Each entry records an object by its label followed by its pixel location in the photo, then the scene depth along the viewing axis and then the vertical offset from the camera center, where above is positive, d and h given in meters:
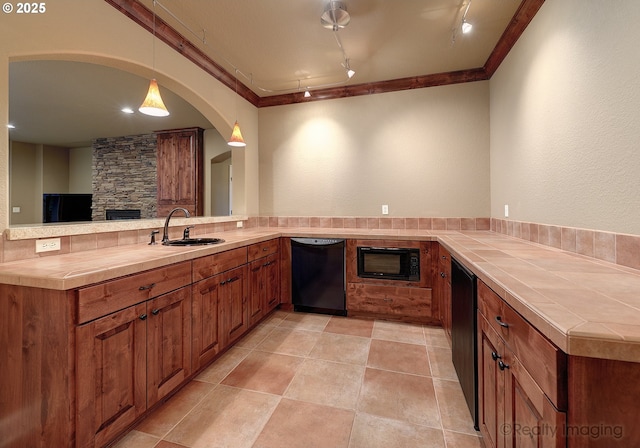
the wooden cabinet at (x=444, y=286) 2.31 -0.57
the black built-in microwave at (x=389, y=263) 2.87 -0.41
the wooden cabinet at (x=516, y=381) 0.70 -0.51
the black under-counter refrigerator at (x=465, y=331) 1.47 -0.65
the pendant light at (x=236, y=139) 2.81 +0.87
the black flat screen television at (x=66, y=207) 6.59 +0.42
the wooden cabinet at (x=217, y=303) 1.93 -0.61
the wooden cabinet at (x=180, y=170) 5.60 +1.11
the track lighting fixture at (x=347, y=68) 2.90 +1.69
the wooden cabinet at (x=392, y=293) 2.85 -0.73
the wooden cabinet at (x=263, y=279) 2.66 -0.57
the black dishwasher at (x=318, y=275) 3.07 -0.57
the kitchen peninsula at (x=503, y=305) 0.64 -0.29
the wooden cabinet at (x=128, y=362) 1.22 -0.71
